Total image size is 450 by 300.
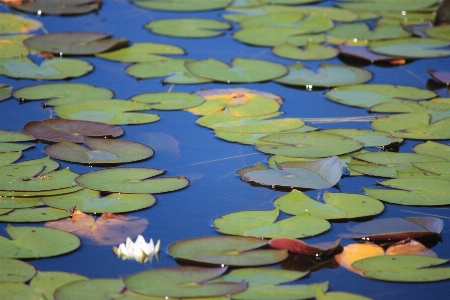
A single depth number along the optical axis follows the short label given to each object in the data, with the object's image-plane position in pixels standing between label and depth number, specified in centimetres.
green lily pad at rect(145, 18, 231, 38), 708
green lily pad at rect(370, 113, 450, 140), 492
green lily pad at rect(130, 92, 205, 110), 537
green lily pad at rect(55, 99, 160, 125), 510
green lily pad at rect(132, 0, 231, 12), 787
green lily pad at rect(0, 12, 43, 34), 711
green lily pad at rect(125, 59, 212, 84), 587
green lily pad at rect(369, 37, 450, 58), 652
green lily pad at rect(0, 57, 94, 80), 593
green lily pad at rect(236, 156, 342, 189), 418
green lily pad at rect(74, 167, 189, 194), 407
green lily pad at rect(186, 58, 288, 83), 590
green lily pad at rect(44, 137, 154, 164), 445
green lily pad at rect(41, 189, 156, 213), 387
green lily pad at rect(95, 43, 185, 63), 637
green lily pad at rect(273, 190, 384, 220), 387
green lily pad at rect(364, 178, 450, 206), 404
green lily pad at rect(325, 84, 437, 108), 552
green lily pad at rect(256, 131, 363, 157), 457
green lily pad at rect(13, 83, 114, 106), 546
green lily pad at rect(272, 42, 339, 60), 650
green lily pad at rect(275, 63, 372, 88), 587
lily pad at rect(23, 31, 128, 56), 648
